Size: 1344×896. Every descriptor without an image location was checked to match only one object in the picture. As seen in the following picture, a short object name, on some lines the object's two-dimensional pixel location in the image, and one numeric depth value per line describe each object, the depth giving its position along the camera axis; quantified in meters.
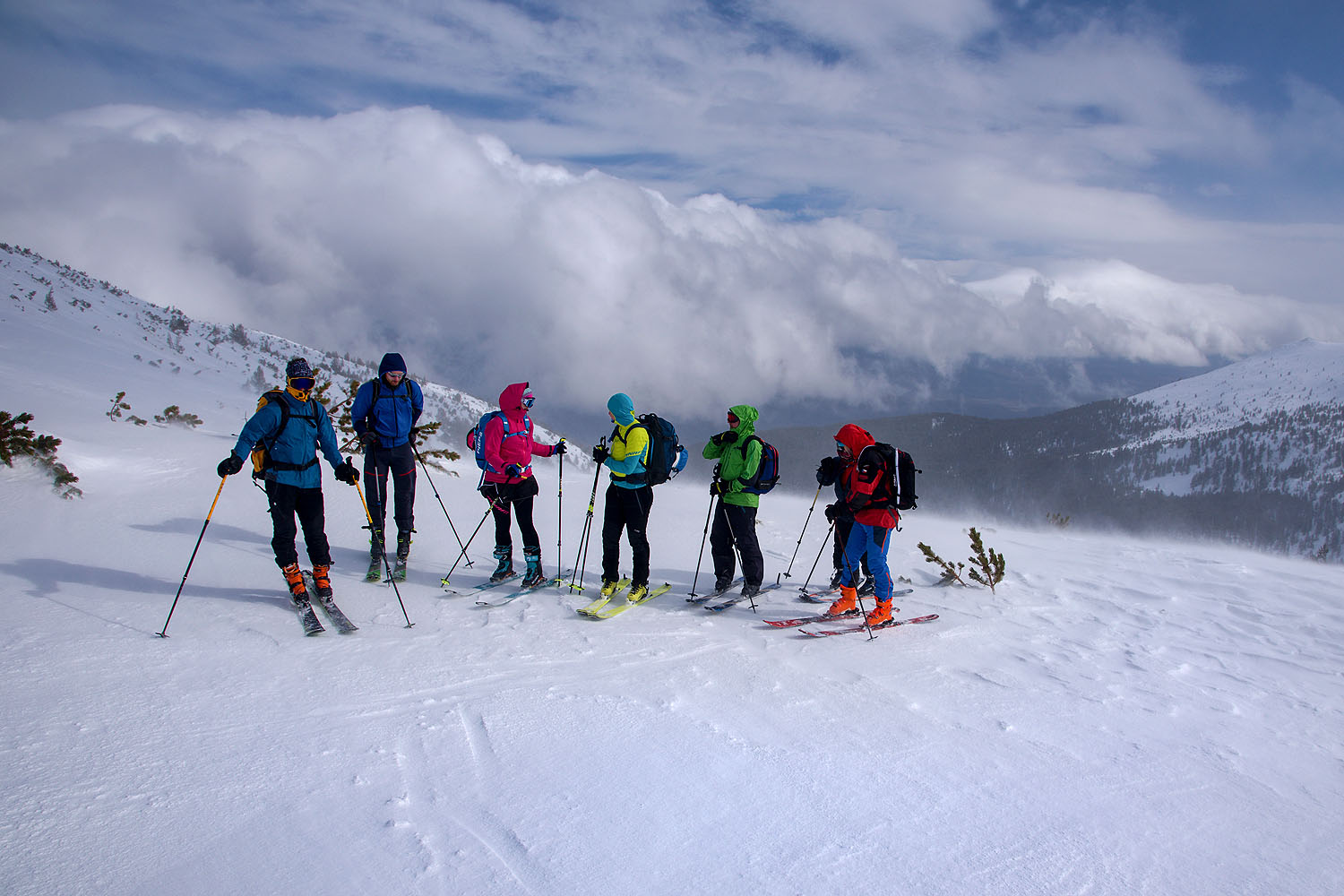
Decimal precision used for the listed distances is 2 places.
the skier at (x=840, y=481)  7.86
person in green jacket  8.05
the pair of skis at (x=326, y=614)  6.24
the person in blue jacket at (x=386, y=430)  7.96
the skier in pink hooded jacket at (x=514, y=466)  7.90
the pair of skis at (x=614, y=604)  7.37
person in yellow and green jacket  7.62
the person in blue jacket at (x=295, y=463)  6.58
